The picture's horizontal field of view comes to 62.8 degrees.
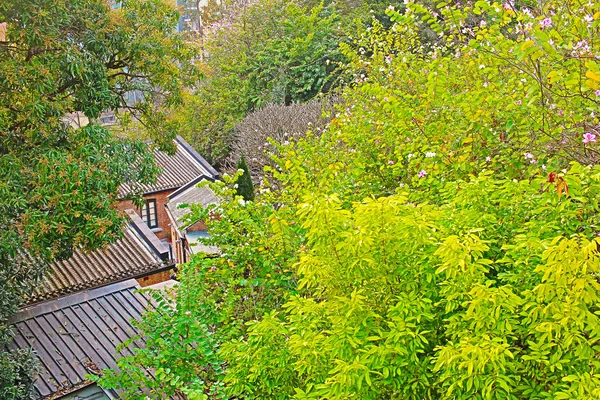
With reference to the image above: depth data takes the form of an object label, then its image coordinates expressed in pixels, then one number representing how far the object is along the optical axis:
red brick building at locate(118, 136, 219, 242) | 19.47
